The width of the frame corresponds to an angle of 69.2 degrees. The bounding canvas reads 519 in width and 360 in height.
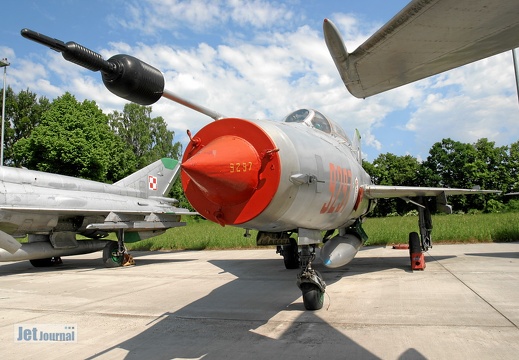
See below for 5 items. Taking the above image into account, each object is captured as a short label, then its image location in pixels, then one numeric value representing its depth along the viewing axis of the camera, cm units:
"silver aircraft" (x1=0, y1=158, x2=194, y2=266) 1111
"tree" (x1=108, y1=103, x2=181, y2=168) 5059
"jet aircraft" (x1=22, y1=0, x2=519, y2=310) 173
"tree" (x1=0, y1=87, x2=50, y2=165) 3988
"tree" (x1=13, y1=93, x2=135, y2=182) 3272
